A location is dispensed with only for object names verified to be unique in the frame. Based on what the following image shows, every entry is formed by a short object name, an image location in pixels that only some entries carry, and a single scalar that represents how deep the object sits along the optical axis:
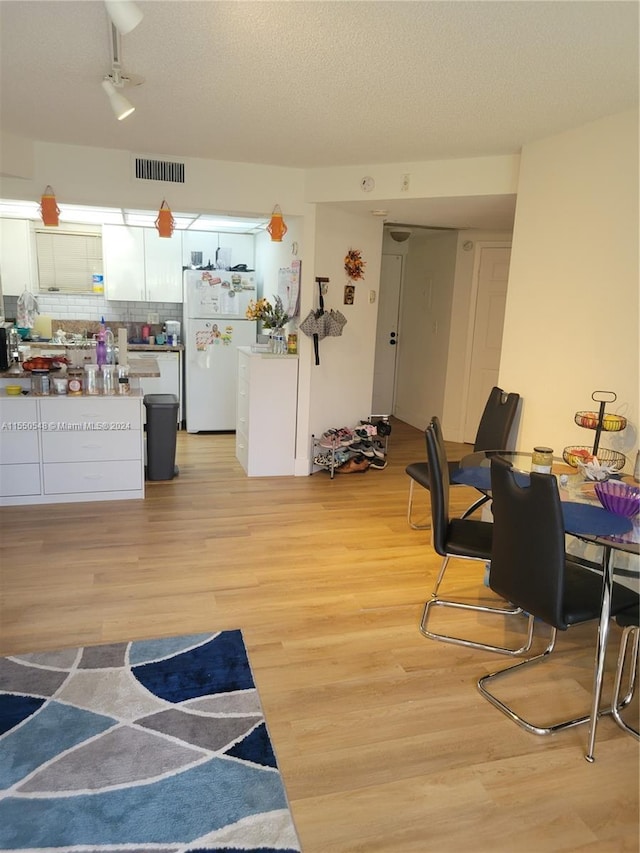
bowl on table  2.20
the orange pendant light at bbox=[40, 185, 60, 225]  3.94
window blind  6.39
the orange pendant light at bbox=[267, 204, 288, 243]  4.49
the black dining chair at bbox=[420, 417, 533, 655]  2.62
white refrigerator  6.09
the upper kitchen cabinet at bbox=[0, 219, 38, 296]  6.20
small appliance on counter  6.55
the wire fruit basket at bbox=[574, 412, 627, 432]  2.95
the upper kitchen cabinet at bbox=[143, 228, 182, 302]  6.30
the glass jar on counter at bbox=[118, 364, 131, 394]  4.33
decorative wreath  5.04
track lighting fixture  2.57
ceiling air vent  4.37
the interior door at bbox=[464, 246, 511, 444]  6.23
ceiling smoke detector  6.64
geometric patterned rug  1.69
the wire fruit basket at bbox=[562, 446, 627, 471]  2.78
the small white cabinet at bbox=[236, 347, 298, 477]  4.90
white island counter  4.07
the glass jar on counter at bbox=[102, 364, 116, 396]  4.32
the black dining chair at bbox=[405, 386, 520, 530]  3.76
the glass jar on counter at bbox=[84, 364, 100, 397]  4.26
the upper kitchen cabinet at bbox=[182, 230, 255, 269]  6.30
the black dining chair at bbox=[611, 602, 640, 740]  2.12
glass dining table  2.00
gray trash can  4.63
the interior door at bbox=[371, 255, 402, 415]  7.45
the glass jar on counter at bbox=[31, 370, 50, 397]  4.14
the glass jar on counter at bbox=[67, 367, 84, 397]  4.20
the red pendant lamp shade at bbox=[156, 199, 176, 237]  4.16
